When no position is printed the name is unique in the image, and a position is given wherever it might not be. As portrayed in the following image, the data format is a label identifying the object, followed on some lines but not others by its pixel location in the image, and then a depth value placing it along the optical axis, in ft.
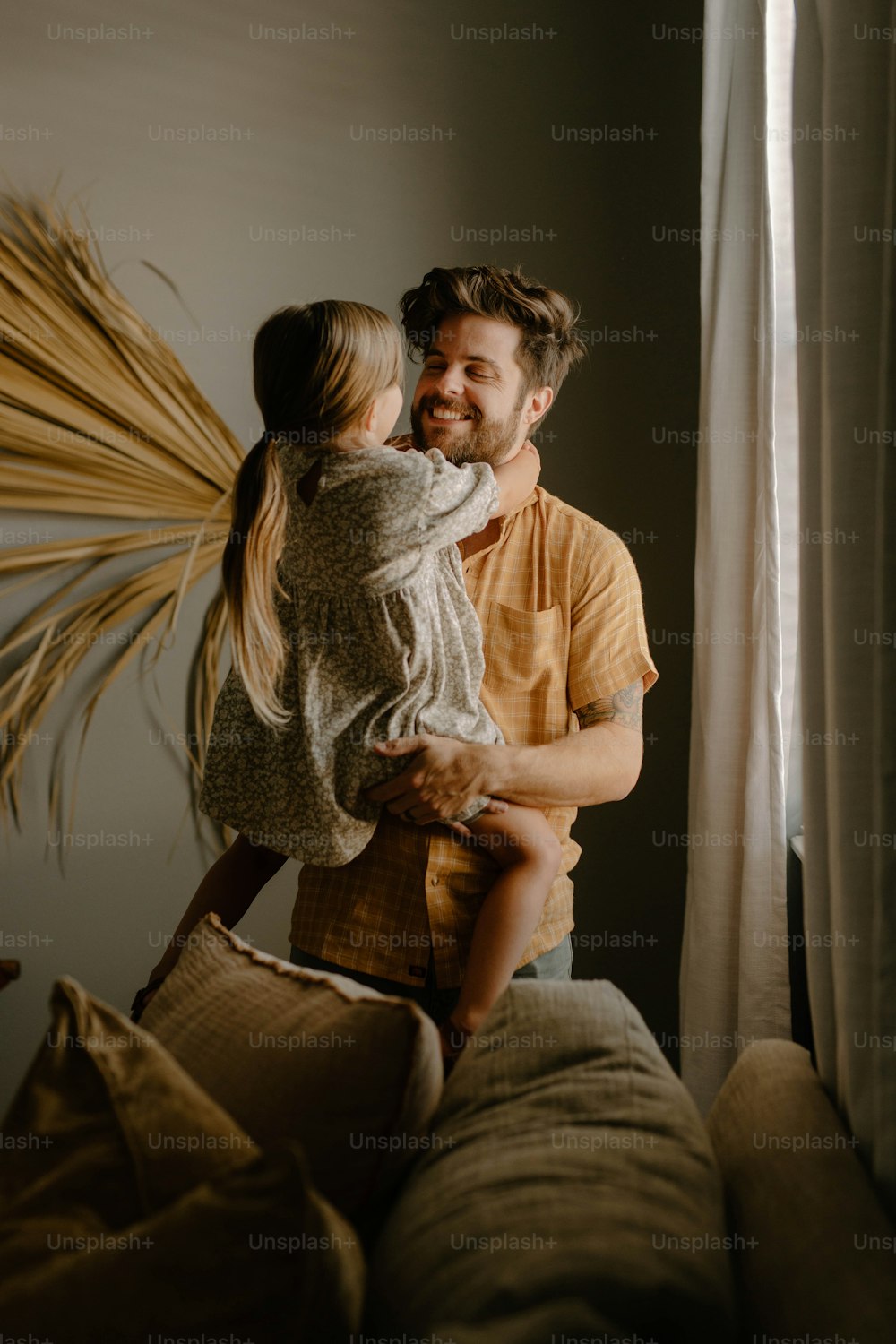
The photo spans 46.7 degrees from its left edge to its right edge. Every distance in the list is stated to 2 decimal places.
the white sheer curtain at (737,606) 6.16
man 4.92
